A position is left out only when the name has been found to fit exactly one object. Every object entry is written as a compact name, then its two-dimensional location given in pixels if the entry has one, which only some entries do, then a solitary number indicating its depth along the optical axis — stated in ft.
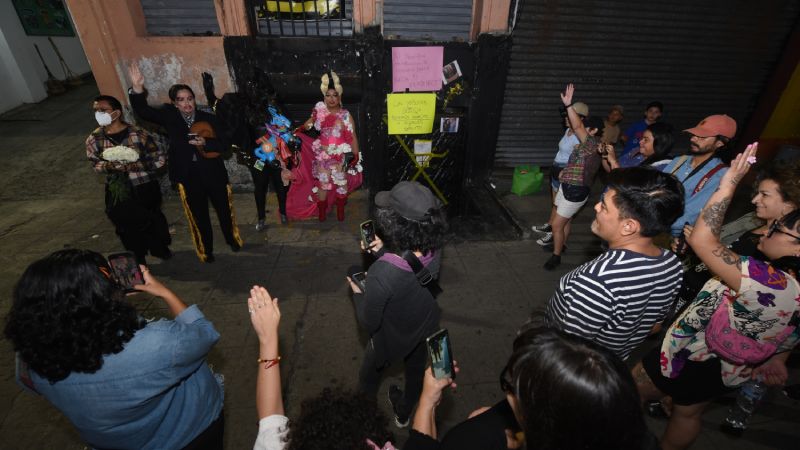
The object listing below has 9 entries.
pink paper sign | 18.83
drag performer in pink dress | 17.79
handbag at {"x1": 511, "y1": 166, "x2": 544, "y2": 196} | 22.18
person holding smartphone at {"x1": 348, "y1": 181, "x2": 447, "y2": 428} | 7.16
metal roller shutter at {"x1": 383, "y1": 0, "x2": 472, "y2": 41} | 18.74
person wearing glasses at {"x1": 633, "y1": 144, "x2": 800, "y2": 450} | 6.23
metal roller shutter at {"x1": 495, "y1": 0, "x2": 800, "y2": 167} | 20.52
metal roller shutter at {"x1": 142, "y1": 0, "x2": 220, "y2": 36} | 18.34
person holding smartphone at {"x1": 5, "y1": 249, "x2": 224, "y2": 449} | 4.75
